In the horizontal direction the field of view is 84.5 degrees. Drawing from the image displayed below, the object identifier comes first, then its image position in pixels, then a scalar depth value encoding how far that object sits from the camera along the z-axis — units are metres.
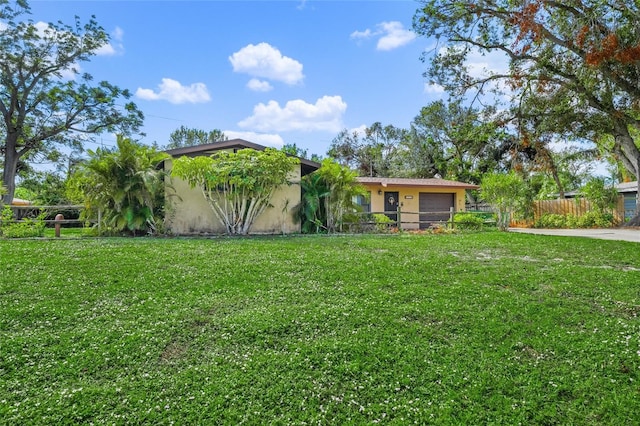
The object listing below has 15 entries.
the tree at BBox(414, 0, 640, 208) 9.05
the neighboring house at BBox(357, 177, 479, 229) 18.11
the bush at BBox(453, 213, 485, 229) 13.88
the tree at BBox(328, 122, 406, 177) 33.44
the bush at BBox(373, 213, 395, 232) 13.13
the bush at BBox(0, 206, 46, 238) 9.94
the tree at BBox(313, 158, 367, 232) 11.89
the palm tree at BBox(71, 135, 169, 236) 10.27
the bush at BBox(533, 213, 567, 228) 17.50
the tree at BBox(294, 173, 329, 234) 12.01
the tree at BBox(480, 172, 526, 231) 14.02
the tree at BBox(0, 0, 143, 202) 19.17
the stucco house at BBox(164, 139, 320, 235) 11.38
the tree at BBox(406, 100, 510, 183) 23.55
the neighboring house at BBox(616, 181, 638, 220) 20.34
